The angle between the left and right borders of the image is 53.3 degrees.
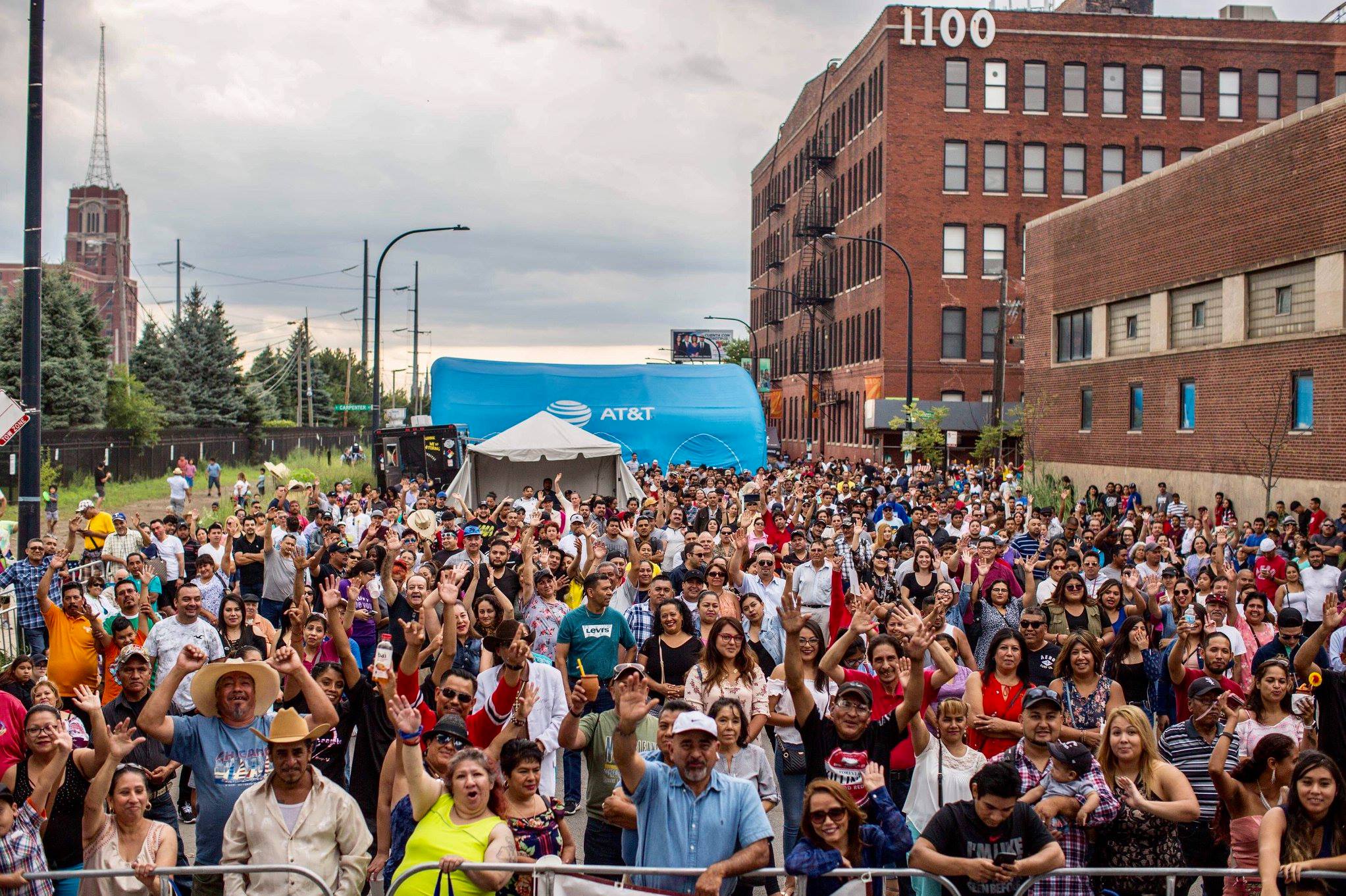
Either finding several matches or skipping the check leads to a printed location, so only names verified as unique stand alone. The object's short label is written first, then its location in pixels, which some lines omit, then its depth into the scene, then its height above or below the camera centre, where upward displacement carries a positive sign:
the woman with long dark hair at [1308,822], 5.81 -1.61
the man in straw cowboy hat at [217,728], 6.56 -1.42
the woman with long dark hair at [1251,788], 6.35 -1.63
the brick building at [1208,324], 25.92 +3.06
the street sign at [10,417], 12.34 +0.25
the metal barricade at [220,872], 5.71 -1.84
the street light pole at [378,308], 35.00 +3.86
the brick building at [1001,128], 53.81 +13.16
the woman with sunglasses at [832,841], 5.66 -1.69
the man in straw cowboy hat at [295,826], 5.92 -1.70
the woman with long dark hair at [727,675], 7.65 -1.30
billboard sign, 118.88 +9.25
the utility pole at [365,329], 41.75 +4.25
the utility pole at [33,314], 13.40 +1.31
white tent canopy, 27.97 -0.32
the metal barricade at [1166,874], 5.63 -1.79
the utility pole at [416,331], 73.81 +6.40
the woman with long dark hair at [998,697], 7.61 -1.44
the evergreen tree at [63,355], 46.56 +3.17
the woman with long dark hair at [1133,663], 9.52 -1.50
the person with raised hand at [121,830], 6.07 -1.78
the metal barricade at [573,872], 5.57 -1.78
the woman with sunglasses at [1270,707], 7.35 -1.41
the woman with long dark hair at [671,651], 8.88 -1.34
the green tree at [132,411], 50.78 +1.28
